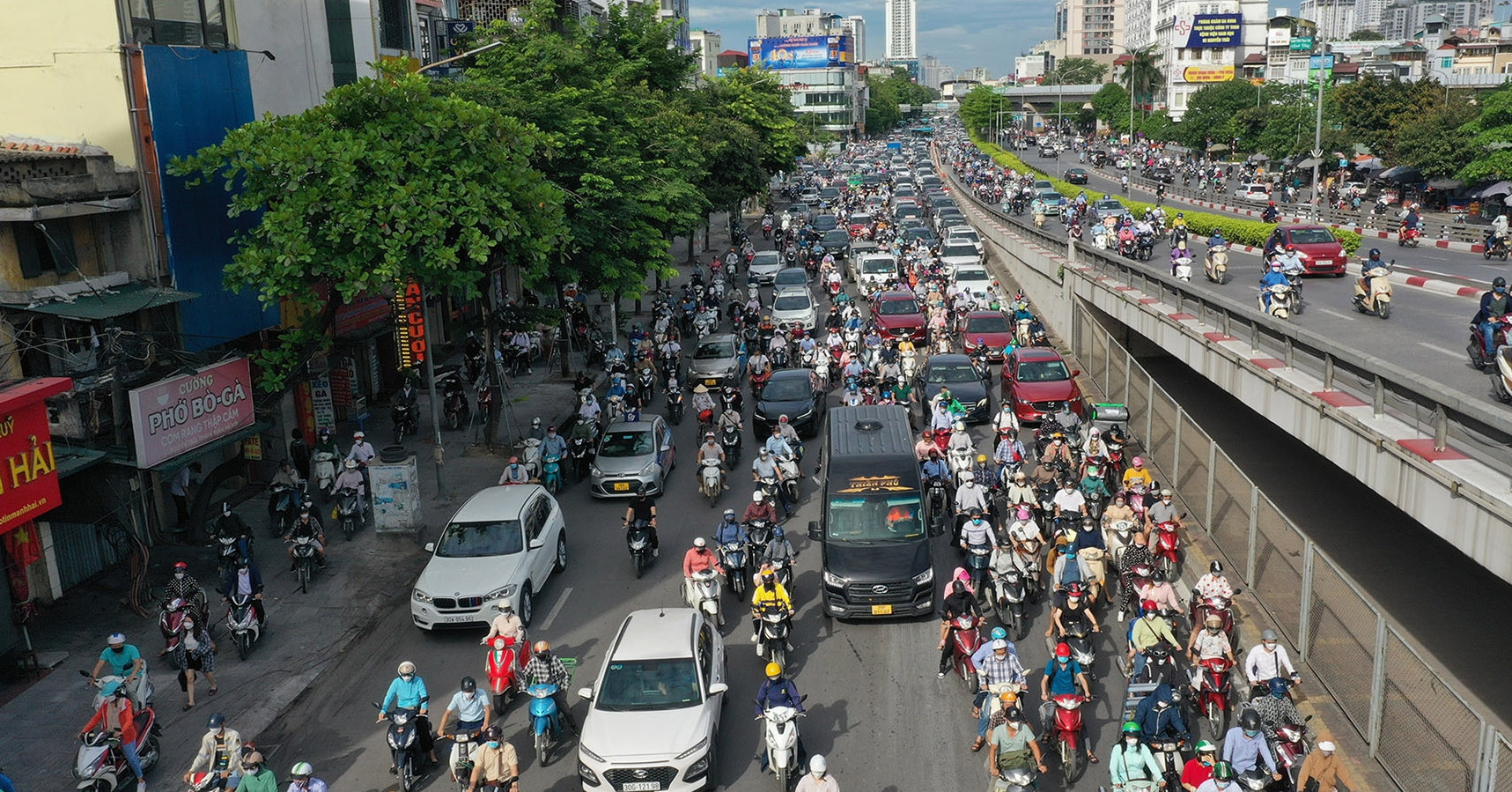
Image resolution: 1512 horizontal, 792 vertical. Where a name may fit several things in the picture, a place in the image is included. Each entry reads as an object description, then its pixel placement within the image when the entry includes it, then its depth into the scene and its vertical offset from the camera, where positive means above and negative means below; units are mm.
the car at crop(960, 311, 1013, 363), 30156 -5022
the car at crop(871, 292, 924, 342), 32906 -4934
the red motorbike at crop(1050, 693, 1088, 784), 11383 -5831
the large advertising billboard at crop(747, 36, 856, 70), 177625 +14640
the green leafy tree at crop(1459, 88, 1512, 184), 45469 -869
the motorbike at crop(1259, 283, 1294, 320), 21547 -3200
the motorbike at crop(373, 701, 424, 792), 11727 -5810
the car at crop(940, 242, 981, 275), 43281 -4325
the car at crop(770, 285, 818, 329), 35438 -4968
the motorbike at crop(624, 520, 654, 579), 17688 -5855
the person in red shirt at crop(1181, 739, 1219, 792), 10008 -5518
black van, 15070 -5197
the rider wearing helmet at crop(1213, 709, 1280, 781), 10312 -5481
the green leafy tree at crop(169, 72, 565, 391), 18062 -423
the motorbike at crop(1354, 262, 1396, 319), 21859 -3226
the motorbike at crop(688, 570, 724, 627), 15109 -5724
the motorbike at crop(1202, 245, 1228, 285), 28547 -3294
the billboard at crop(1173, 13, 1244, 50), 146000 +12587
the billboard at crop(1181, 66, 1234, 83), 144875 +7041
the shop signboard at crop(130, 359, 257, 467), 16719 -3586
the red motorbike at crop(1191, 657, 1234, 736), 12188 -5863
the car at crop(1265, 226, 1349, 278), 28875 -3041
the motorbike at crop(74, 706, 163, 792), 11492 -5800
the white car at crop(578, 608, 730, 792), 10938 -5477
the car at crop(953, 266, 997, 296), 37719 -4552
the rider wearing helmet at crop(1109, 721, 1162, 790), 10203 -5499
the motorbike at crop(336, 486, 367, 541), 19938 -5851
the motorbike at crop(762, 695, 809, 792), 11352 -5739
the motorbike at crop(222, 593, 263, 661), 15156 -5835
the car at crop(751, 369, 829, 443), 24484 -5406
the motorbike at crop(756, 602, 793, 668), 14109 -5784
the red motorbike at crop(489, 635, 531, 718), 13359 -5799
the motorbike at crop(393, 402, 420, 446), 25438 -5629
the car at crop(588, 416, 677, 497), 21203 -5627
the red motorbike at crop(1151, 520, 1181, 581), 16125 -5708
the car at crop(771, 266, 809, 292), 40375 -4562
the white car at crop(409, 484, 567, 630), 15141 -5423
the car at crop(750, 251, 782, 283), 48625 -4890
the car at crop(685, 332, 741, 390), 29062 -5309
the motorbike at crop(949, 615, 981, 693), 13406 -5750
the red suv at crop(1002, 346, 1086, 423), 24266 -5181
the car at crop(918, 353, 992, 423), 24938 -5280
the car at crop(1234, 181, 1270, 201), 61156 -3411
